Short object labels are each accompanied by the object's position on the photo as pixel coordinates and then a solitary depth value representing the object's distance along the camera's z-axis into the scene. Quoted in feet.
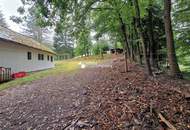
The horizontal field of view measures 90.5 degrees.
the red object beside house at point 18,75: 26.62
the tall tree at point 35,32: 91.78
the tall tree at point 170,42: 14.17
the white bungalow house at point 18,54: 26.39
